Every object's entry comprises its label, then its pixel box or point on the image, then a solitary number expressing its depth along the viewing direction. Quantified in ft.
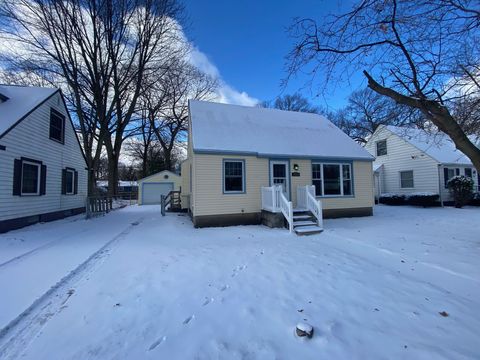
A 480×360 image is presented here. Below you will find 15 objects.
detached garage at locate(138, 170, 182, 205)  80.59
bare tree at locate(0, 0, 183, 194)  48.75
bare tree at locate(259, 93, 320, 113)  106.83
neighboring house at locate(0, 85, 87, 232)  28.68
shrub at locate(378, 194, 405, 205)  56.08
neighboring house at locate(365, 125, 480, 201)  52.75
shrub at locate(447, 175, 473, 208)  47.93
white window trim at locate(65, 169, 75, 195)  44.78
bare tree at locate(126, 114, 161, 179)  104.01
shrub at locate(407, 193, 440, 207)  50.96
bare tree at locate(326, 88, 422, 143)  84.61
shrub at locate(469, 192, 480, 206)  50.89
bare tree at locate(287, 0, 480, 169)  15.11
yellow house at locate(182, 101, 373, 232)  32.07
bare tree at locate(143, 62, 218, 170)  80.64
